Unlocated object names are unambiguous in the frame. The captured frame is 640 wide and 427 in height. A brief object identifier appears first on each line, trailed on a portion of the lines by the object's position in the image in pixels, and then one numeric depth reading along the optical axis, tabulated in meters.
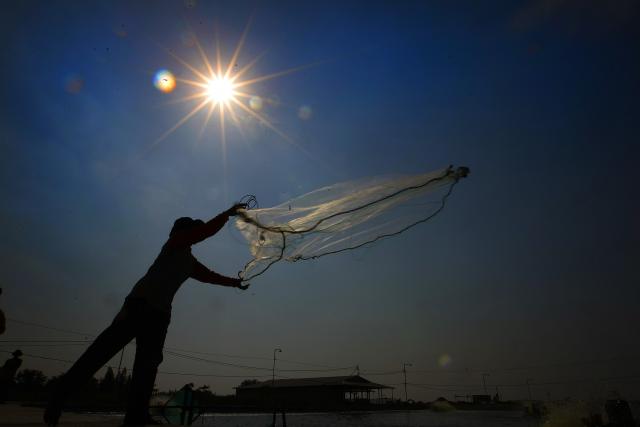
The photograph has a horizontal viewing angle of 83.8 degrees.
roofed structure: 63.56
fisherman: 3.43
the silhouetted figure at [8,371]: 11.91
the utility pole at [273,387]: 70.53
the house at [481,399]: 124.50
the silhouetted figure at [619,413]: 8.61
